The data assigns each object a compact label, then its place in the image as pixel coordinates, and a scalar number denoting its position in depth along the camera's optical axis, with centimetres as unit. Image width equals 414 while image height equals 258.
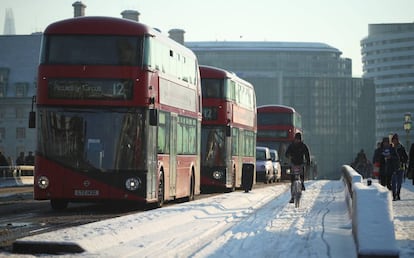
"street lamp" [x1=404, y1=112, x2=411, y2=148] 6312
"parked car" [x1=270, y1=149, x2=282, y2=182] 6134
